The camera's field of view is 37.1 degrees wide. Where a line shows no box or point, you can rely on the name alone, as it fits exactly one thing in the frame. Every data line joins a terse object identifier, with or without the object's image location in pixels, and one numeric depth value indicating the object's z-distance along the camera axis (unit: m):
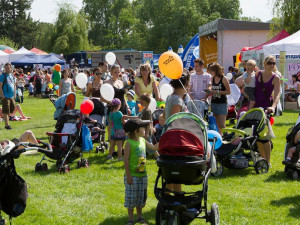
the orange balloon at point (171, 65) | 5.54
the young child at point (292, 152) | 6.69
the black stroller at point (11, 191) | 4.35
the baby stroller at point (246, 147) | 7.26
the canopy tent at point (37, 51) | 47.70
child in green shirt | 5.10
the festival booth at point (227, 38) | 24.98
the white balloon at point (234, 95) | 11.88
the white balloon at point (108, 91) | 8.99
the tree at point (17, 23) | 83.75
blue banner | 22.98
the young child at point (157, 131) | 9.10
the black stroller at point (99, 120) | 9.64
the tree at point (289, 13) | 23.30
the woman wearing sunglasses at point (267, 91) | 7.47
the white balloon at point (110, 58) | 14.66
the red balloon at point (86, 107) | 8.42
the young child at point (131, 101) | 10.68
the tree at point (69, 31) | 57.63
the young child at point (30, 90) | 28.79
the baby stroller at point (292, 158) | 6.67
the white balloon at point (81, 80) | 12.45
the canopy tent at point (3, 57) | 37.21
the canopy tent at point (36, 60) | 38.12
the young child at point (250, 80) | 8.86
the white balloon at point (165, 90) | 9.66
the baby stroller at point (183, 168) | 4.46
